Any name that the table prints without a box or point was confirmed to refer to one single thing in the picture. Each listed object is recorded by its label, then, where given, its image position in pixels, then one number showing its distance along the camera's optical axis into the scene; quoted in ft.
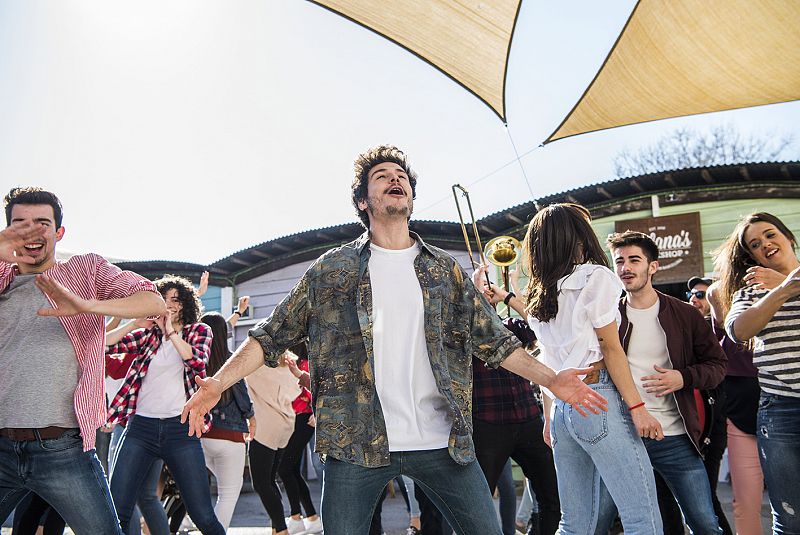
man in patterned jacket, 9.34
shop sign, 33.45
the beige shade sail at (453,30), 25.54
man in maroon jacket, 12.37
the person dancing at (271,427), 21.63
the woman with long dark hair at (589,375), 10.54
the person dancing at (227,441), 19.12
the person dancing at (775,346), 11.85
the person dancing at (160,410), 15.78
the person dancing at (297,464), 24.35
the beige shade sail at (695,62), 23.93
